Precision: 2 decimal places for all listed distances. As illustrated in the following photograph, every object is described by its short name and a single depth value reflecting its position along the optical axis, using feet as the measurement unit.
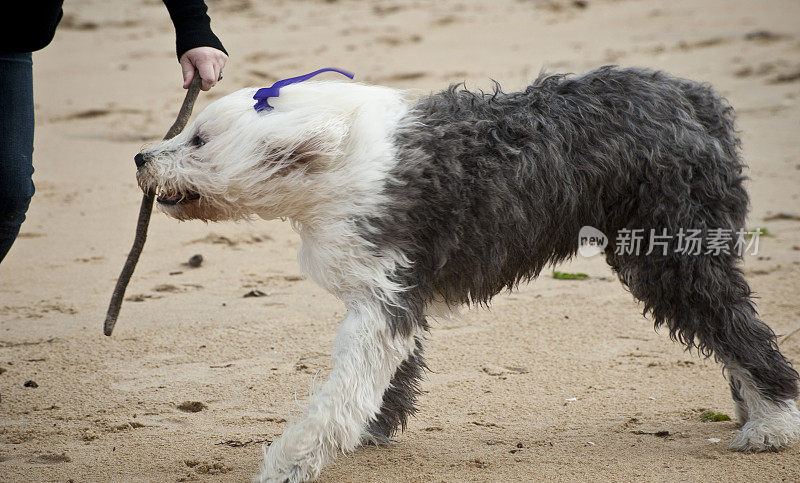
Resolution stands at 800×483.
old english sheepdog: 21.56
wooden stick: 24.08
